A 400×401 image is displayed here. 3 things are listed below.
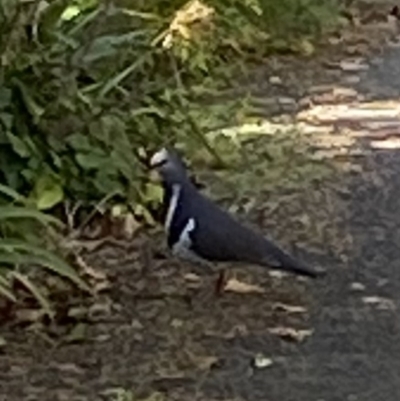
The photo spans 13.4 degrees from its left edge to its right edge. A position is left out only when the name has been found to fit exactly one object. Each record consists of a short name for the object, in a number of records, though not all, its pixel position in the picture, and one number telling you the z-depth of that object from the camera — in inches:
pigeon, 228.8
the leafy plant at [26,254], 237.3
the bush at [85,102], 275.4
